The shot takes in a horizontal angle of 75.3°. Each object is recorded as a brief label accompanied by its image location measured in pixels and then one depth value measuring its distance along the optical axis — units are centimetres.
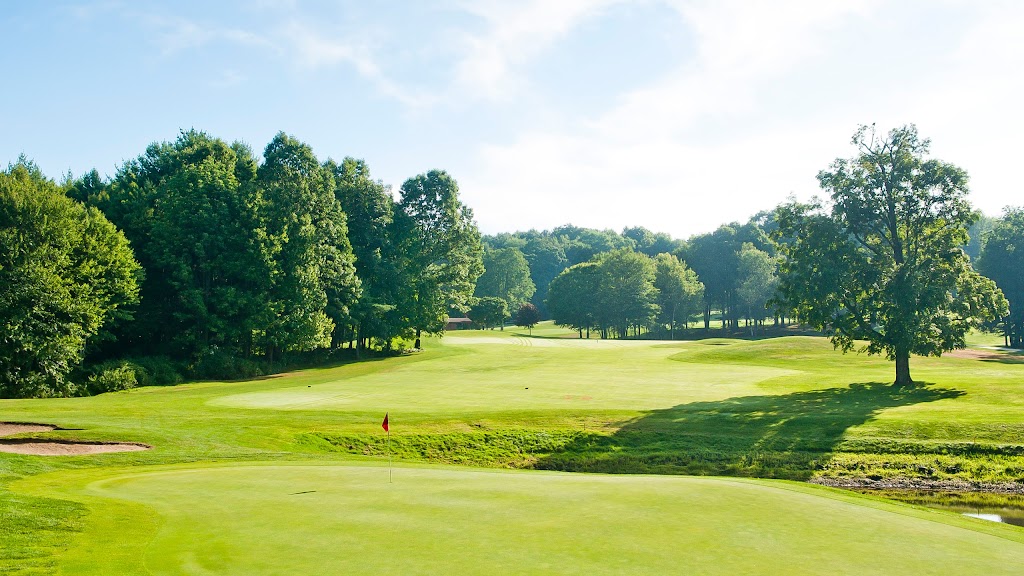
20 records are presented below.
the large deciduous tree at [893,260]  3591
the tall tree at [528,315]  12612
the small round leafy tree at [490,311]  12538
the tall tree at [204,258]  4866
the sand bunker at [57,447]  2058
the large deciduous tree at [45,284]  3797
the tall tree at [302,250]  5212
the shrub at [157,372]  4422
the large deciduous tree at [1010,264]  8144
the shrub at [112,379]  4022
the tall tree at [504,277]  14825
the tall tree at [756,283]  11162
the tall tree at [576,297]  11381
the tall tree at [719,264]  12838
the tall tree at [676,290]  11531
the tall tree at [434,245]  6700
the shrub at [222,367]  4916
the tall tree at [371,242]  6425
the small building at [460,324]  13962
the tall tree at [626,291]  10944
